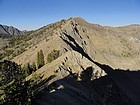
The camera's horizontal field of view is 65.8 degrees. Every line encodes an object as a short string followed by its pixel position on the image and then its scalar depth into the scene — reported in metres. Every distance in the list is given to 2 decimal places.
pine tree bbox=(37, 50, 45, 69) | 28.99
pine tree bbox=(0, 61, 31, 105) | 11.42
